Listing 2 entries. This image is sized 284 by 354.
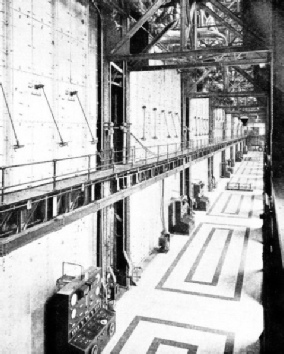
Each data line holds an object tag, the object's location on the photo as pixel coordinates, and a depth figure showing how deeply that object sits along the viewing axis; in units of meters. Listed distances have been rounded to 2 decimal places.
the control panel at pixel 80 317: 9.25
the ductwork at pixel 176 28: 15.84
